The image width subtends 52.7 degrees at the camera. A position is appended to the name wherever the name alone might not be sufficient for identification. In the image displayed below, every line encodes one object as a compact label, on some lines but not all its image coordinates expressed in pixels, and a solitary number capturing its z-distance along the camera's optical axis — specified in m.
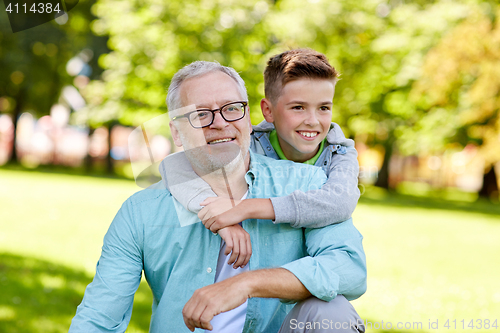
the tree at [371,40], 15.29
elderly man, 1.87
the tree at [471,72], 12.09
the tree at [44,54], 21.75
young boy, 2.14
